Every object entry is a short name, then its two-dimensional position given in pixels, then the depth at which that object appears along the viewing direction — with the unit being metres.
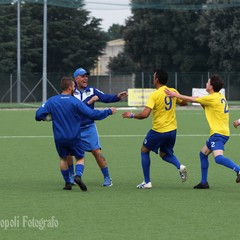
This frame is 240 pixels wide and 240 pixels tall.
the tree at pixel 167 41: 74.69
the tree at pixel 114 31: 157.25
